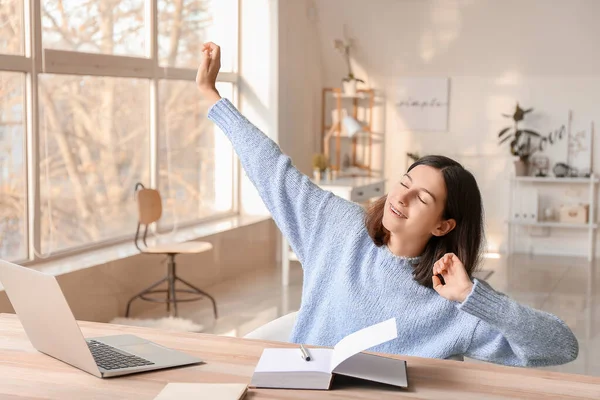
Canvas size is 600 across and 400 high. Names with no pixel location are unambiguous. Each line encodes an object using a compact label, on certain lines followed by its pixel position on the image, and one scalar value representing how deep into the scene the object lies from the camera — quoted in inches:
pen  71.8
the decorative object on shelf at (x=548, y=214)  294.8
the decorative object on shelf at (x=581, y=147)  294.0
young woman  76.4
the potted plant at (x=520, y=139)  291.3
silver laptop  69.4
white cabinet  233.6
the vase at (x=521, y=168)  292.5
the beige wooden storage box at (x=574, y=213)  289.0
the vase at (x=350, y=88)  300.2
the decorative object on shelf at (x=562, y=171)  293.0
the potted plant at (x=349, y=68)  297.1
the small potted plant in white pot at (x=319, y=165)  246.4
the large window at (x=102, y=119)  178.7
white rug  187.9
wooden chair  194.2
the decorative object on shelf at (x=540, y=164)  299.9
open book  67.4
